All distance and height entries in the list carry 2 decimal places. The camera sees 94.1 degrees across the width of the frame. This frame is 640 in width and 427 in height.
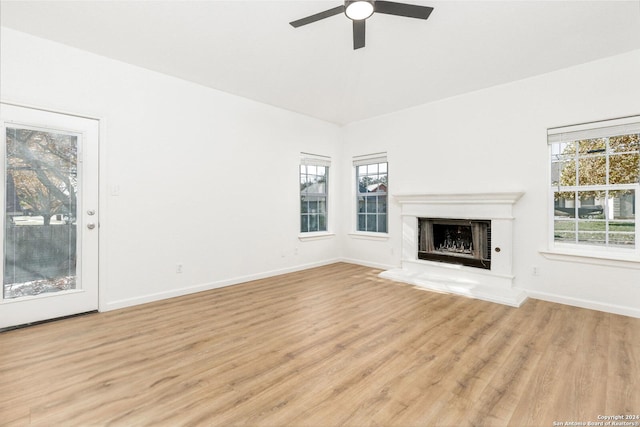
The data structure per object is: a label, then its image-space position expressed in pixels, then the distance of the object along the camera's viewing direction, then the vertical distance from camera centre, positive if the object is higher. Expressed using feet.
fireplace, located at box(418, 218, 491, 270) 13.42 -1.29
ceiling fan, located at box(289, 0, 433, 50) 7.06 +4.99
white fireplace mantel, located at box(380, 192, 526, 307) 12.44 -1.69
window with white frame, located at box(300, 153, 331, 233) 17.60 +1.39
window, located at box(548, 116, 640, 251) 10.52 +1.16
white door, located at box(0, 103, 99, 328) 9.05 -0.04
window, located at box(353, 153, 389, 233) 17.79 +1.39
